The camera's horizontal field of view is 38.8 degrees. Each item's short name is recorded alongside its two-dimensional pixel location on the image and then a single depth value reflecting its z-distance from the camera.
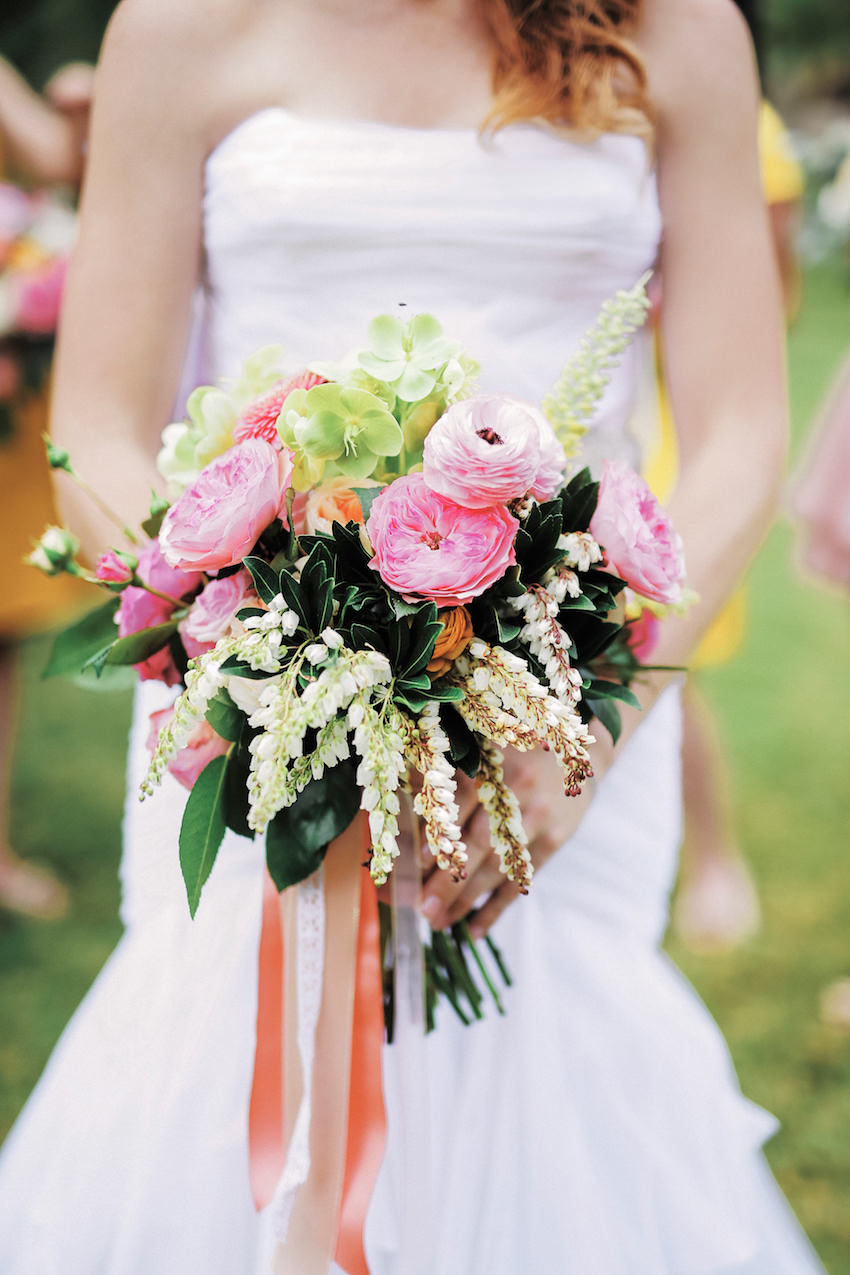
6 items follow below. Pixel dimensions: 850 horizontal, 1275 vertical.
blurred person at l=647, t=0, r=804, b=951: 3.63
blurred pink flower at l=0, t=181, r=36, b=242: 4.01
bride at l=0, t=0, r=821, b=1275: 1.65
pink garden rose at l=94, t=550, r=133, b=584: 1.42
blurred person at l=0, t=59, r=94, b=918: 3.78
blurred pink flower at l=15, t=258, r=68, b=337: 3.73
